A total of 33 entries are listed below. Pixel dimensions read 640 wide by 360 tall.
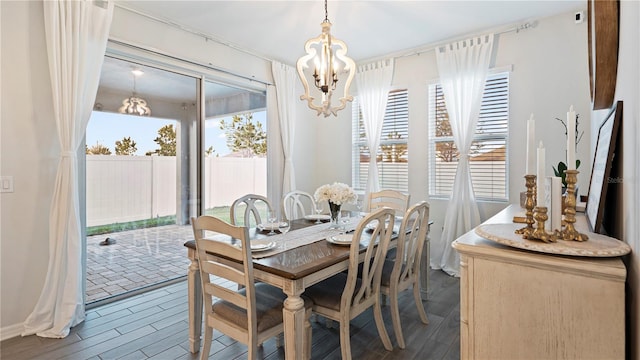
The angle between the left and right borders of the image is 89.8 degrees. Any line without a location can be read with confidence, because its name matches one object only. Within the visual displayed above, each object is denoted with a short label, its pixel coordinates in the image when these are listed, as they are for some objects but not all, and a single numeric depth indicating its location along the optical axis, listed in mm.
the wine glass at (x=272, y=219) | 2573
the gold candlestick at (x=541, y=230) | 1087
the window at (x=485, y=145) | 3510
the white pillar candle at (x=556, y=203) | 1148
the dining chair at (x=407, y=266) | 2193
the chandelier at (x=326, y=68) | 2471
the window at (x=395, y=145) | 4207
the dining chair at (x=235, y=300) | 1592
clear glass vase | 2523
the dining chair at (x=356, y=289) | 1828
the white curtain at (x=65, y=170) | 2418
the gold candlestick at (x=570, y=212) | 1091
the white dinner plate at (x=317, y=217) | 2993
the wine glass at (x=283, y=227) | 2119
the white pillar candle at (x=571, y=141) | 1125
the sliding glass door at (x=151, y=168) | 2988
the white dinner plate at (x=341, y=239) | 2100
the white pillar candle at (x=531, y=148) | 1205
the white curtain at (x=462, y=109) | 3477
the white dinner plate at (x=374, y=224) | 2502
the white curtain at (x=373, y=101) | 4199
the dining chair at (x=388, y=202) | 3211
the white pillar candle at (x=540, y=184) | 1125
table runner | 1986
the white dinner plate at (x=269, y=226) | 2546
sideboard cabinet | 909
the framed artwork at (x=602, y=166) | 1173
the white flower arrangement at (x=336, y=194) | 2451
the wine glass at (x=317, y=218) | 2904
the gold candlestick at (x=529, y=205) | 1144
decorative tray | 953
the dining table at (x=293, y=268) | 1589
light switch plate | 2320
